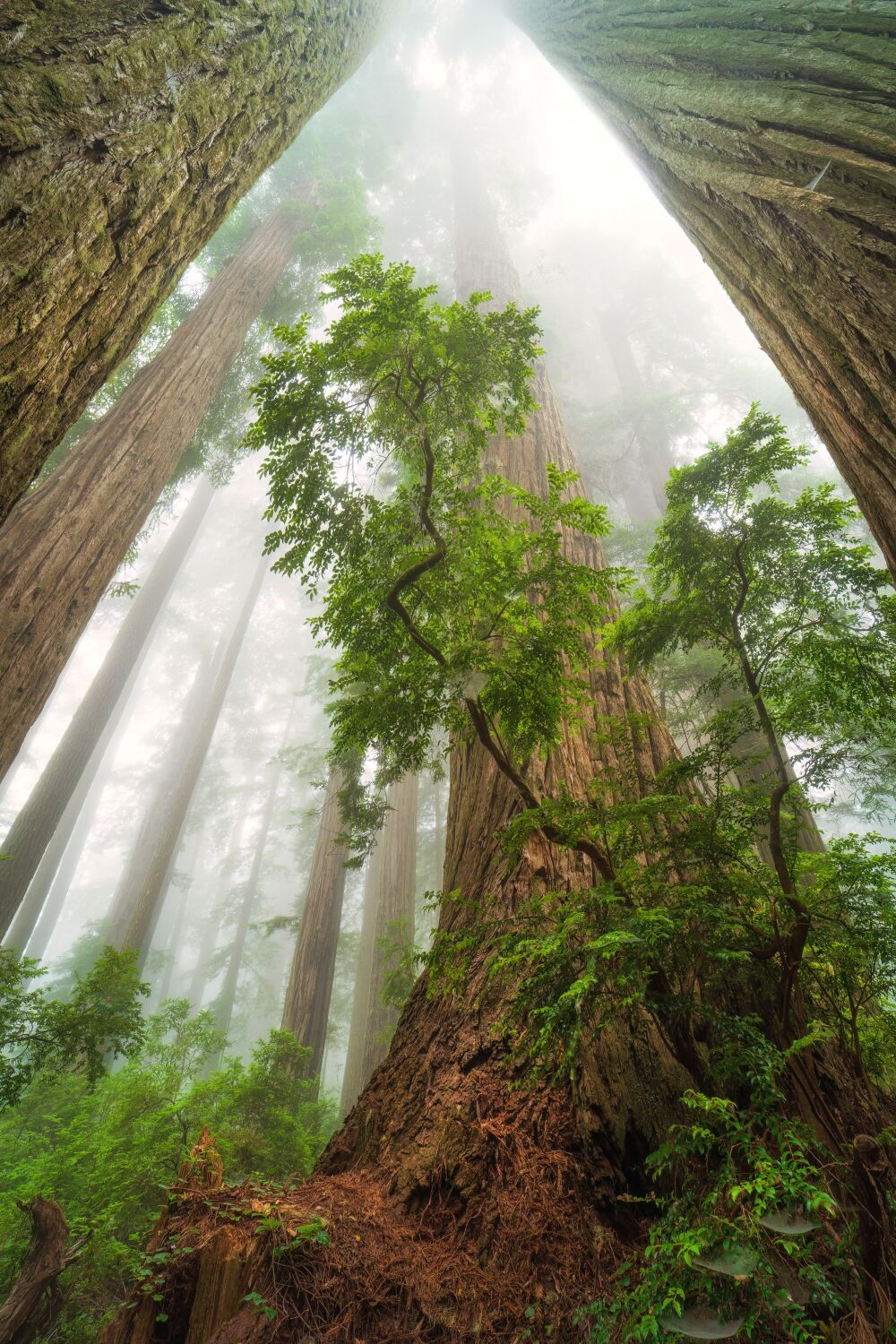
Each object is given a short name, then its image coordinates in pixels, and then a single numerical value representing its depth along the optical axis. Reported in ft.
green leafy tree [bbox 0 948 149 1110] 13.78
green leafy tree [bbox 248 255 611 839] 7.70
